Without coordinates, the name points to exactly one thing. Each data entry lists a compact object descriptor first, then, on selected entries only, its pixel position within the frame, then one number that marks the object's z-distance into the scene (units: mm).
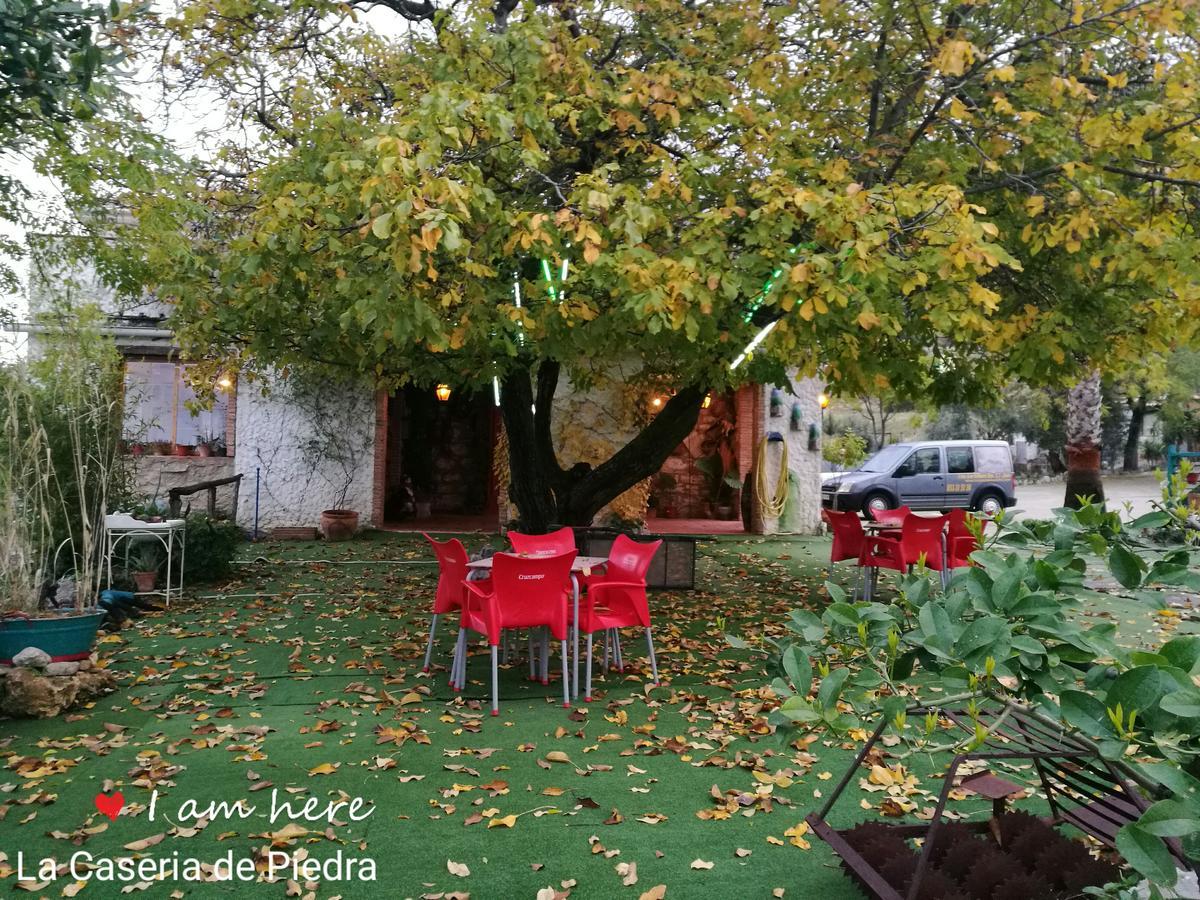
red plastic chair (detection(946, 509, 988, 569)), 7441
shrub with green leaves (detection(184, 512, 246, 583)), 8711
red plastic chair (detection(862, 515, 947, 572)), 7328
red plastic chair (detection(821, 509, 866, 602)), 7930
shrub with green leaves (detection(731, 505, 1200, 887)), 1268
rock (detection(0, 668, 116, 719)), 4590
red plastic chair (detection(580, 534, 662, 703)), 5191
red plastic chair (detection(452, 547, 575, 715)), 4723
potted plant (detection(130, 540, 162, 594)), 7922
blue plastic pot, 4922
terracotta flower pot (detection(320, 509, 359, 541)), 12773
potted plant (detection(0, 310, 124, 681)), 5078
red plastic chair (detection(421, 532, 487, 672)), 5402
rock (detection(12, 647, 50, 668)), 4793
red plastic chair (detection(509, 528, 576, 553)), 6164
